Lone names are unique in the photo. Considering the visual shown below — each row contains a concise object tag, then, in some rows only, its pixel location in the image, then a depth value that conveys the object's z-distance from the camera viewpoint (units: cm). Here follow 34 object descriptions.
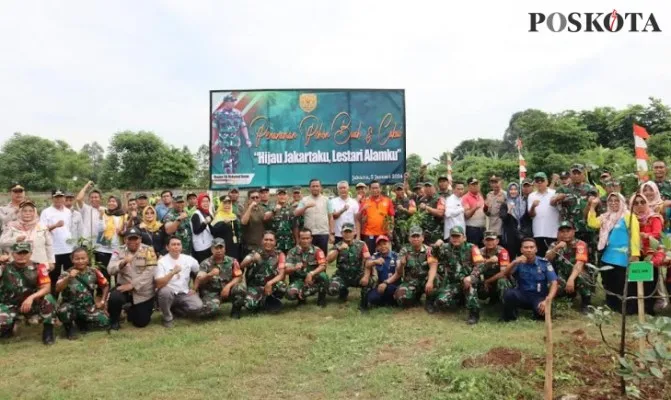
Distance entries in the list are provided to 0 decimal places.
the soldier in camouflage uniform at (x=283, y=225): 797
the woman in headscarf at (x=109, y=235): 746
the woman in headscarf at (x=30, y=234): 655
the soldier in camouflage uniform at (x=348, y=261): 746
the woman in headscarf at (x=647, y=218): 606
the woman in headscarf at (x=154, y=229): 749
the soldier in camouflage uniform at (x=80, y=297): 634
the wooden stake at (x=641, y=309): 414
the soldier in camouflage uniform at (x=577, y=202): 720
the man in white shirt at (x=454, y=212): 759
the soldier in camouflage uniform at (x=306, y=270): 736
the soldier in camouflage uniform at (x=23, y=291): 616
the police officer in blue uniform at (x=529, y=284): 642
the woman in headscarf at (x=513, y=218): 759
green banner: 981
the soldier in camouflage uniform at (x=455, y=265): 682
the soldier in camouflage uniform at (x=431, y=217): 778
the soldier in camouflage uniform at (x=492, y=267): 673
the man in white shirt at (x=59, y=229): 713
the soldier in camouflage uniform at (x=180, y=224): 754
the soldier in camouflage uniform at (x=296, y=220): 809
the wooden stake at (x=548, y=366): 393
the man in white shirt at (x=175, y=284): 676
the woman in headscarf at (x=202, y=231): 764
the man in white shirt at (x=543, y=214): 733
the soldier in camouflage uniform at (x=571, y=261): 655
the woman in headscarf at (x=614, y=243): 643
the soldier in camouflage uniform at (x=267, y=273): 723
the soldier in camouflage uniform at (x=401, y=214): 818
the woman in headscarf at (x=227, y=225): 773
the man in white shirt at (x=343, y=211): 820
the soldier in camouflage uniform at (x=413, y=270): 709
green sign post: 398
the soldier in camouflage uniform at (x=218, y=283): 698
